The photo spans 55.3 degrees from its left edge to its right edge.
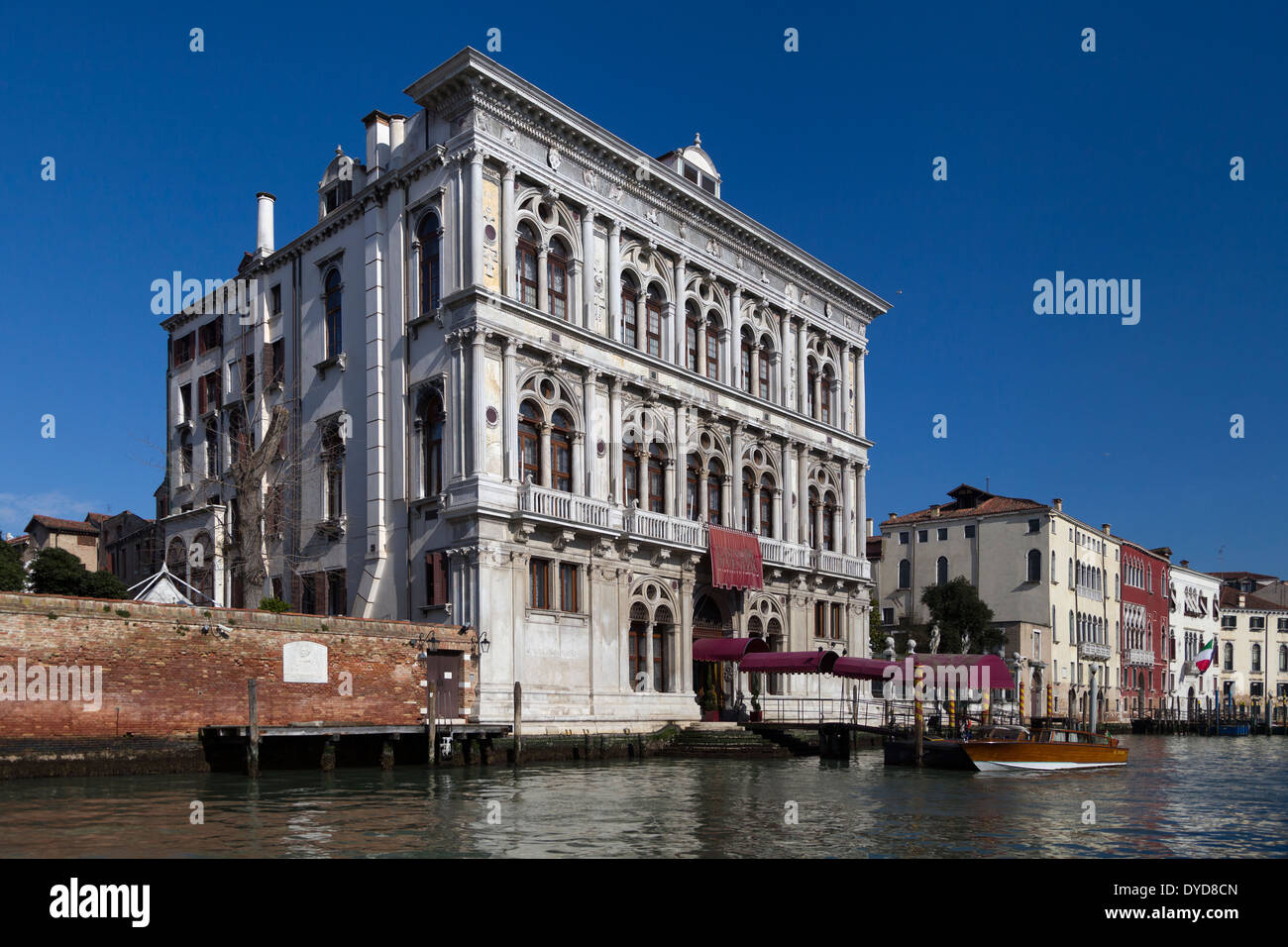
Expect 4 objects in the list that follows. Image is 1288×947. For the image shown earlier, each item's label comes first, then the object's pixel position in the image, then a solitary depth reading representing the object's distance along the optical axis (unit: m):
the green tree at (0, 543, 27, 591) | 33.55
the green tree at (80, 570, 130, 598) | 33.91
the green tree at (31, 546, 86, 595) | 34.31
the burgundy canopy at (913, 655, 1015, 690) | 36.28
